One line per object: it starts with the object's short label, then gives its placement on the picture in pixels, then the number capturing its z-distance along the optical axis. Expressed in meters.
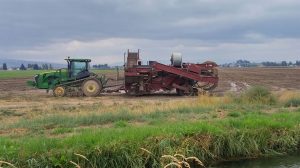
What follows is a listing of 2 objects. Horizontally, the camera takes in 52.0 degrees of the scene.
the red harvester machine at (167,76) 17.93
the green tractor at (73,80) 18.44
